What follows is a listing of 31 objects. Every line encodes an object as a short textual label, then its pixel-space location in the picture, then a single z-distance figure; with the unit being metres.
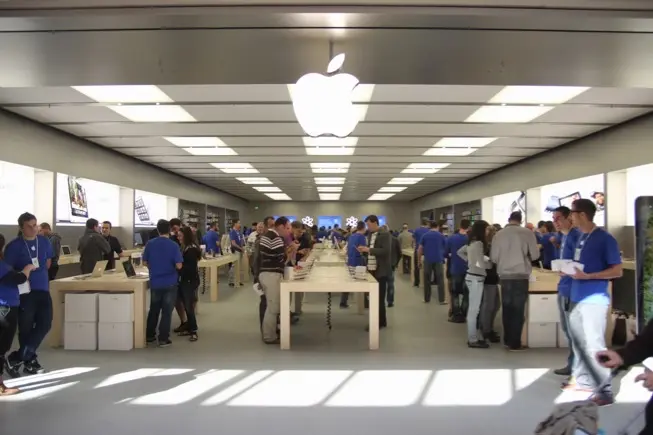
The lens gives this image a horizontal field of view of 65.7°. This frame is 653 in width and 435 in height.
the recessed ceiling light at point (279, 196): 24.62
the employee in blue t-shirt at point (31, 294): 4.55
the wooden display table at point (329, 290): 5.86
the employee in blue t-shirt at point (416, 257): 12.70
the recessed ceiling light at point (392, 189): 20.49
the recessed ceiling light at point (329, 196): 24.34
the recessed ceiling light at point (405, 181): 17.52
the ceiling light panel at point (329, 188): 20.41
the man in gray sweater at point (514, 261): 5.53
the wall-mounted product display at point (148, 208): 14.67
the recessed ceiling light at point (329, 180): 17.05
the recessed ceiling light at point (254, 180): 17.34
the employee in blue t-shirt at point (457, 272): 7.71
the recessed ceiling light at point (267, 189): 20.67
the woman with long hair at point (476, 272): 5.92
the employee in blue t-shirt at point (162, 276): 6.01
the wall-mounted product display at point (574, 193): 10.30
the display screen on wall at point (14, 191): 8.59
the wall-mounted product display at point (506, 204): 13.65
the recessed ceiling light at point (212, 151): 11.32
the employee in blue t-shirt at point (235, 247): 12.85
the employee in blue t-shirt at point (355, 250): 7.98
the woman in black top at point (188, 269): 6.69
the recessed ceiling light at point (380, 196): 24.12
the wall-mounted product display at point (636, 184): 8.41
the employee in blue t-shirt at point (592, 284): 3.82
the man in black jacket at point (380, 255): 7.04
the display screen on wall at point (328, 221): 29.94
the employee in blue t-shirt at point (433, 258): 9.62
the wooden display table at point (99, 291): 5.89
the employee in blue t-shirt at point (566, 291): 4.38
